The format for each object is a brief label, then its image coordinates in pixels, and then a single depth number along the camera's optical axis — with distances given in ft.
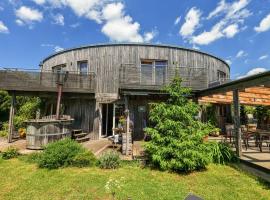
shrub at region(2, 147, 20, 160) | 28.12
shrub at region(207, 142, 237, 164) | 25.61
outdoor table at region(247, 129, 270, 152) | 27.84
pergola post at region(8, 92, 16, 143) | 41.57
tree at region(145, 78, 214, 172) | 21.86
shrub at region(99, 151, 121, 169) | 23.78
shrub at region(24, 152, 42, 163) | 26.56
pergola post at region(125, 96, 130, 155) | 29.31
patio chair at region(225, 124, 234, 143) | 35.19
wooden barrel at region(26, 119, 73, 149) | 33.91
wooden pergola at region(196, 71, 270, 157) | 21.90
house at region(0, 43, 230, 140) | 44.45
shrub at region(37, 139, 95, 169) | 23.49
